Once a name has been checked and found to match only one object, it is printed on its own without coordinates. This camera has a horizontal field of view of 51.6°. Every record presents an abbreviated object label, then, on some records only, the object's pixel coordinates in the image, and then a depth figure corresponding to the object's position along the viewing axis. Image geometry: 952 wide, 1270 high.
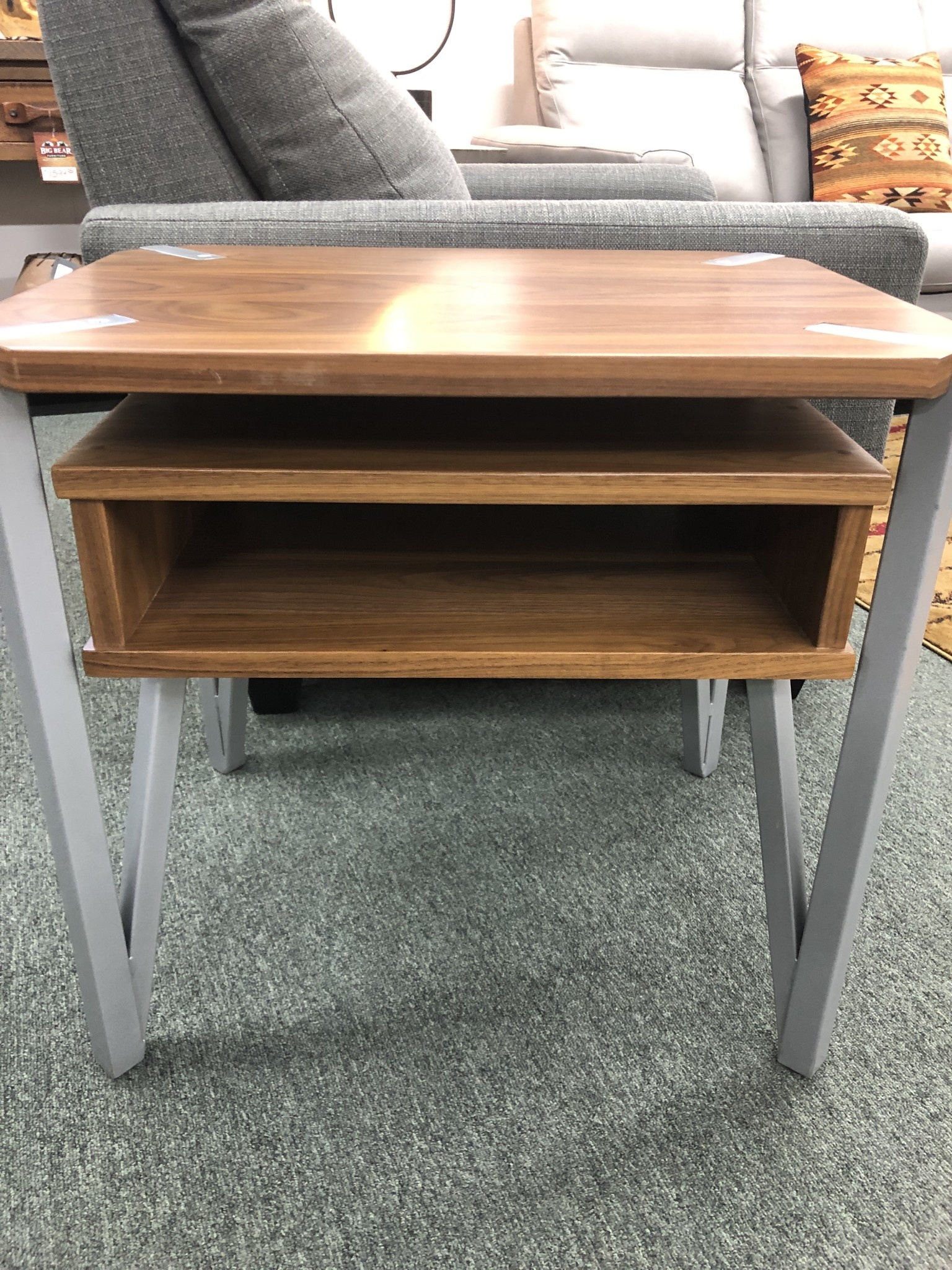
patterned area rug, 1.54
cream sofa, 2.71
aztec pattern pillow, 2.52
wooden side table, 0.56
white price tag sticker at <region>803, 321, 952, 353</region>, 0.59
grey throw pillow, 1.08
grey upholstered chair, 0.98
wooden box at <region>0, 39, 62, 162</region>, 2.50
